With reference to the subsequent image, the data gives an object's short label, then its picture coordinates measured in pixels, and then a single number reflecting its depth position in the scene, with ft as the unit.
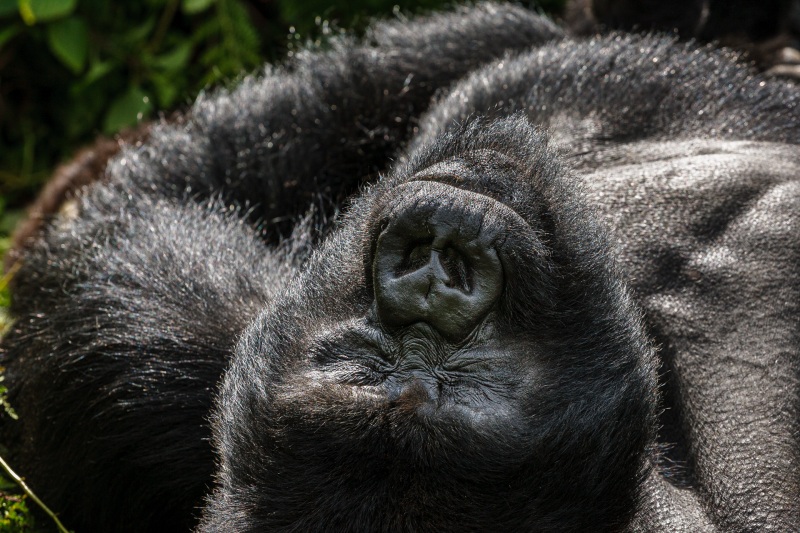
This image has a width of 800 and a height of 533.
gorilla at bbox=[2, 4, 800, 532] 11.02
